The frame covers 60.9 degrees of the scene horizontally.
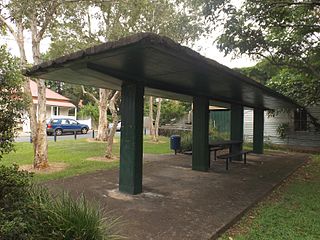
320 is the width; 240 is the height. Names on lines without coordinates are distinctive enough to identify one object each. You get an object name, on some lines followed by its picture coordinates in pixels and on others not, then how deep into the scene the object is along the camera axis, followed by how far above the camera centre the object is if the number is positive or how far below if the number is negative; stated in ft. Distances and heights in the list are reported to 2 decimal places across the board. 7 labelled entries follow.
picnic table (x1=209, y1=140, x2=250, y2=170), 31.53 -2.28
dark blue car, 81.56 -0.33
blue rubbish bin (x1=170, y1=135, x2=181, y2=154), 44.42 -2.70
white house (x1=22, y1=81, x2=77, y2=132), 99.86 +7.50
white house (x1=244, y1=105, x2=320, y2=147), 58.13 -0.16
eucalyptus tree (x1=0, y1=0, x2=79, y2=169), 28.37 +8.66
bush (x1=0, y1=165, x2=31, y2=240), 9.87 -3.33
